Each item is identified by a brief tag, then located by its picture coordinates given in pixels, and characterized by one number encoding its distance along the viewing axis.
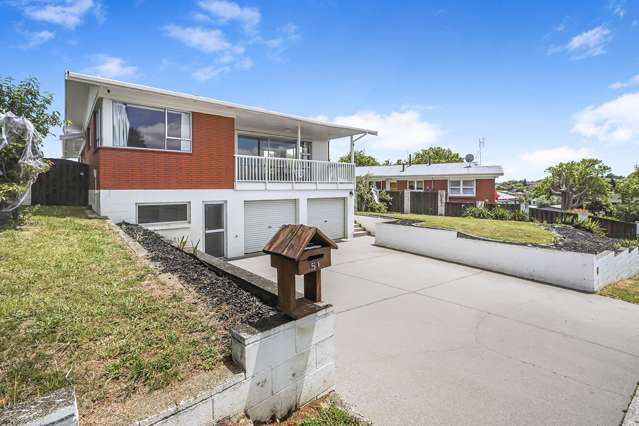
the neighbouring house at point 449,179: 23.95
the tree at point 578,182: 21.66
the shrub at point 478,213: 18.33
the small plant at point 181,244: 7.41
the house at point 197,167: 9.41
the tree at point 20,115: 6.99
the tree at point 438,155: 56.69
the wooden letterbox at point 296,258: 3.02
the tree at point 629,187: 19.66
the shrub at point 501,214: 17.56
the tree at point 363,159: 54.31
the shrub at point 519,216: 16.92
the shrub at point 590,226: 13.52
